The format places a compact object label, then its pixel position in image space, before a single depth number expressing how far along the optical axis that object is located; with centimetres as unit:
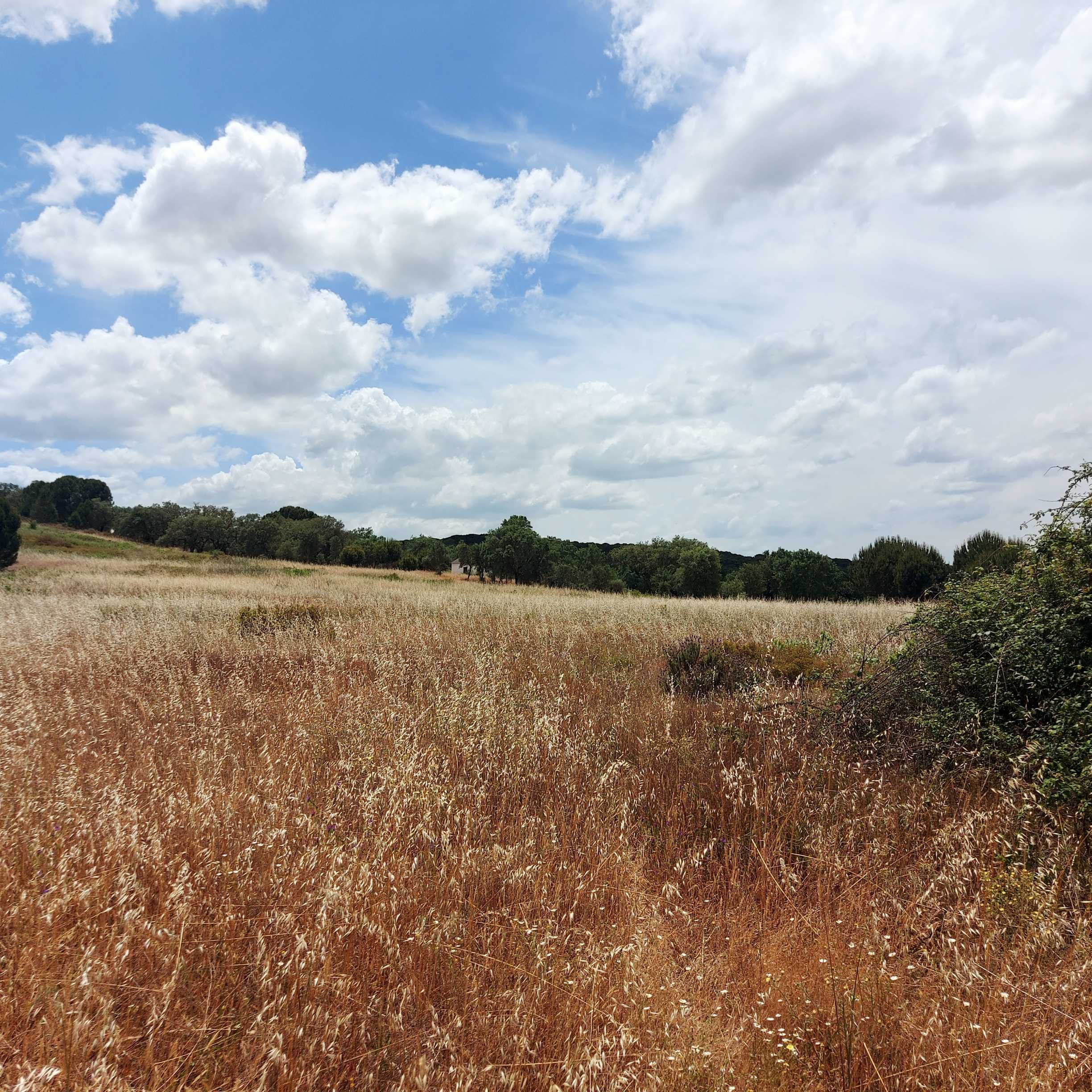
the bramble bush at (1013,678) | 425
